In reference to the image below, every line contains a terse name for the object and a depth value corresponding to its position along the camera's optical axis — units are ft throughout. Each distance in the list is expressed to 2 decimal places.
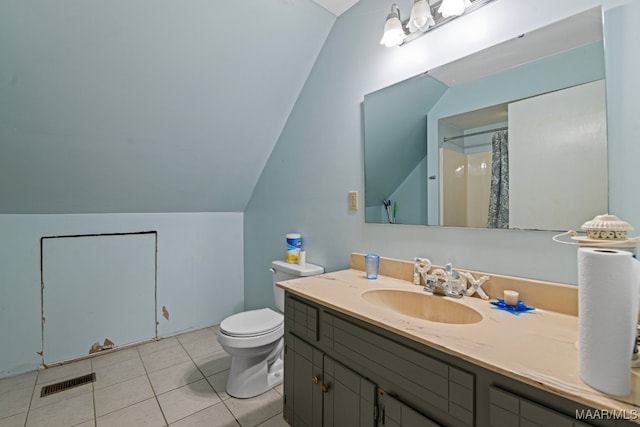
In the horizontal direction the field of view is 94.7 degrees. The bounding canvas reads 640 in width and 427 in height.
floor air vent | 6.24
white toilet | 5.80
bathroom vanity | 2.12
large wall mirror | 3.27
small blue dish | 3.45
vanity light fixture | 4.08
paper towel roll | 1.87
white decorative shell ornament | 2.44
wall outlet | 5.95
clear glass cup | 5.02
